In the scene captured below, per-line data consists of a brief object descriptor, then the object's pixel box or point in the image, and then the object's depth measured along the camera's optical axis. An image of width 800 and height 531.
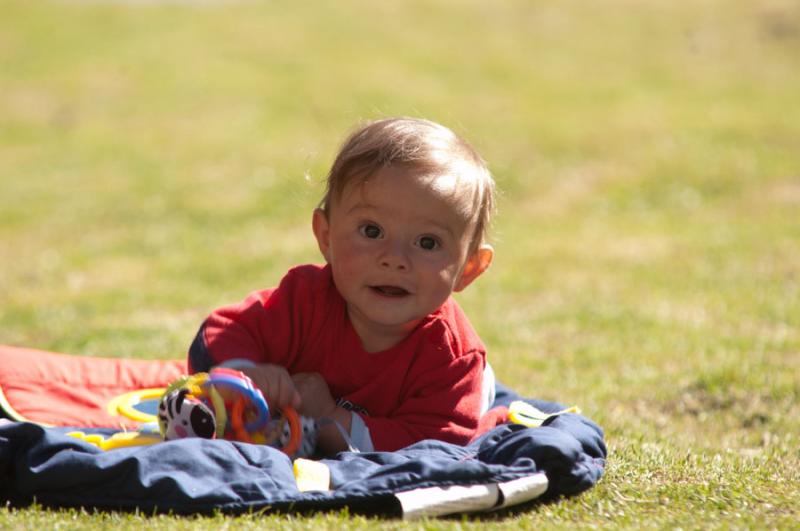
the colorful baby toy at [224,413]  8.11
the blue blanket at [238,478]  7.18
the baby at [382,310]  8.58
